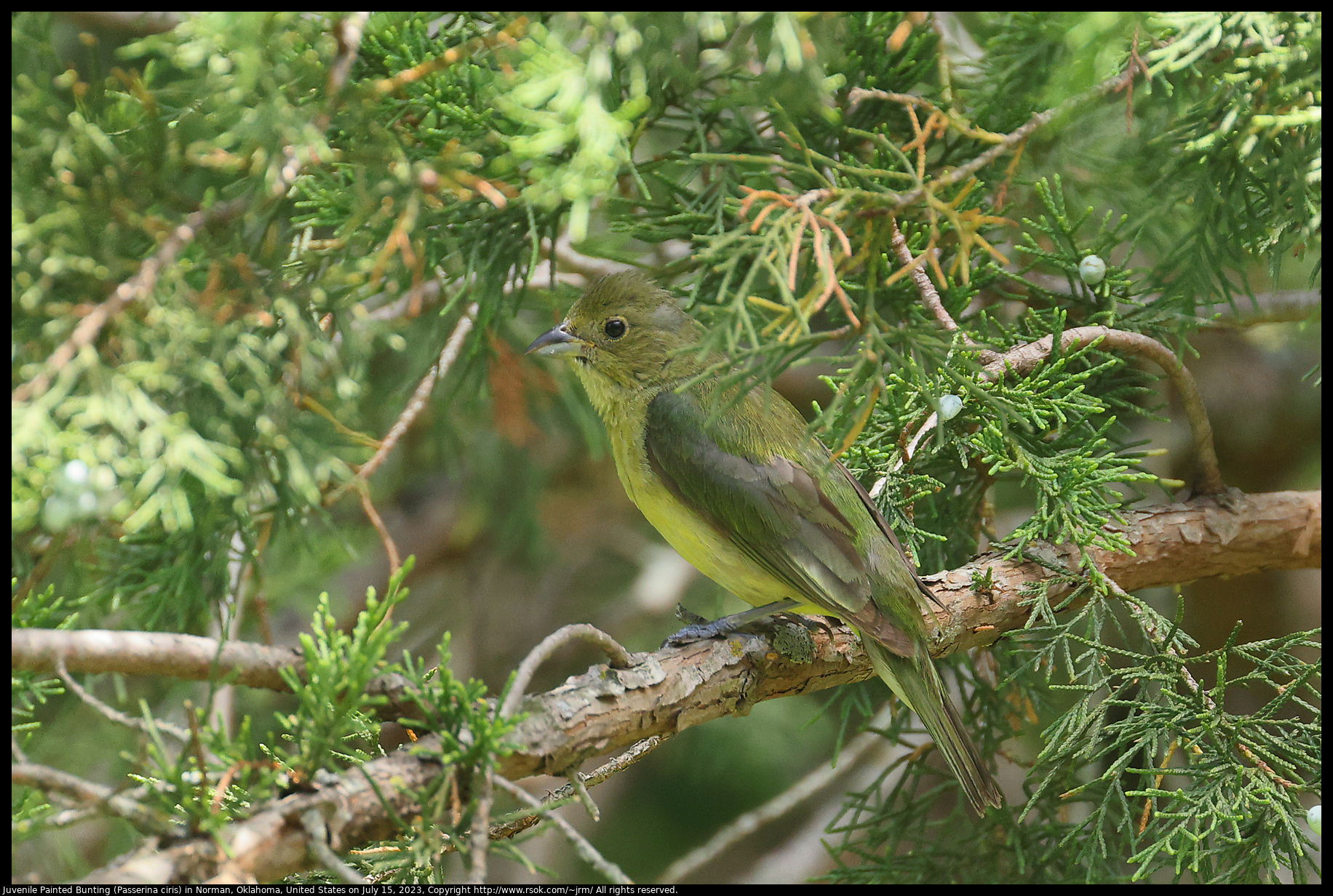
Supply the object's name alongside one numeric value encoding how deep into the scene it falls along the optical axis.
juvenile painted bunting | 4.56
